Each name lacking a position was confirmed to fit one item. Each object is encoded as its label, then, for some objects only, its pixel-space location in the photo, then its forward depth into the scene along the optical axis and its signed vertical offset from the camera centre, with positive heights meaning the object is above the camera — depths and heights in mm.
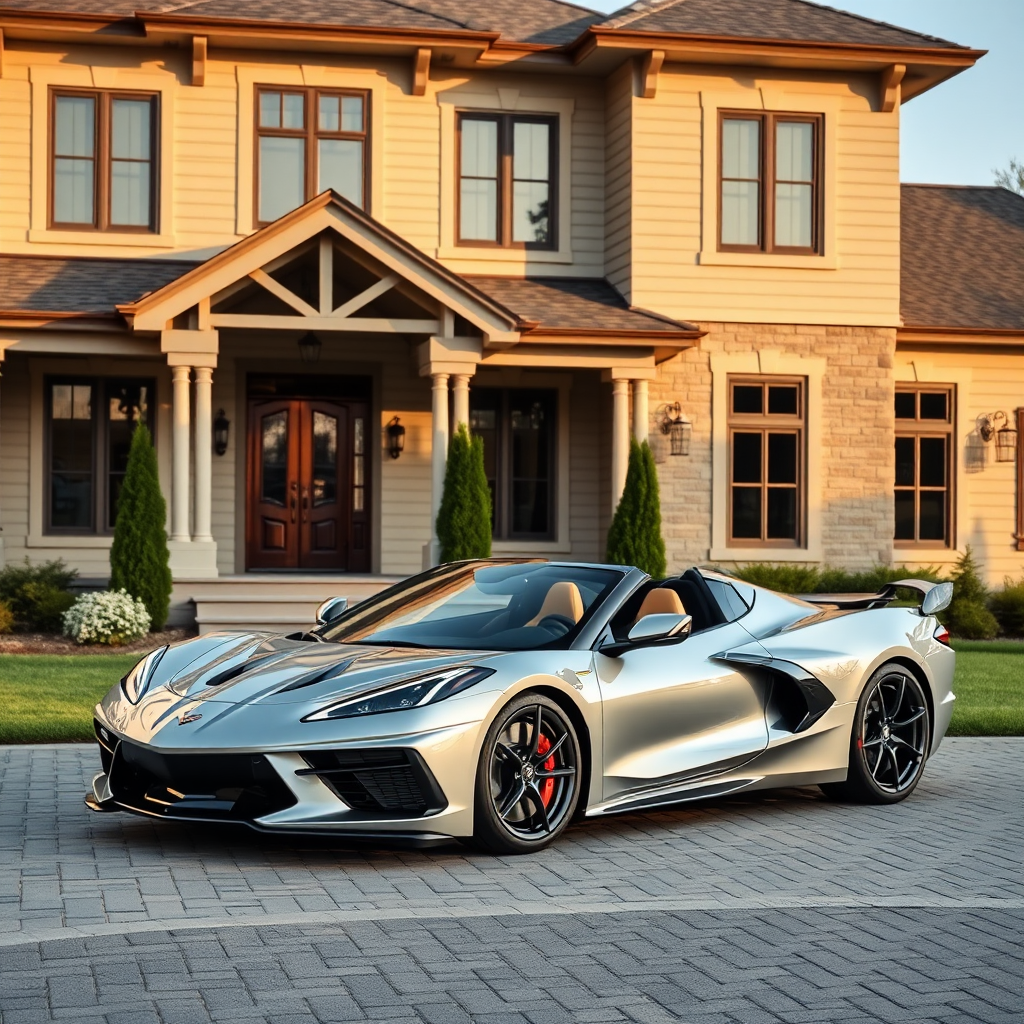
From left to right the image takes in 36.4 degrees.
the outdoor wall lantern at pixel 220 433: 19781 +824
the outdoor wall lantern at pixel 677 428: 19781 +926
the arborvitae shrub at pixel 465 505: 18094 -64
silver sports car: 6156 -904
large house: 19406 +3105
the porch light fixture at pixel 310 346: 19469 +1905
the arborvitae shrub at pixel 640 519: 18656 -220
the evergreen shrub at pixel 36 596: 17562 -1131
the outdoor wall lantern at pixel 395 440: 20266 +769
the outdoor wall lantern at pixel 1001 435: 21453 +941
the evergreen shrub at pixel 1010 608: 20516 -1400
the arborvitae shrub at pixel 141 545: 17219 -528
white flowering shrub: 16531 -1311
